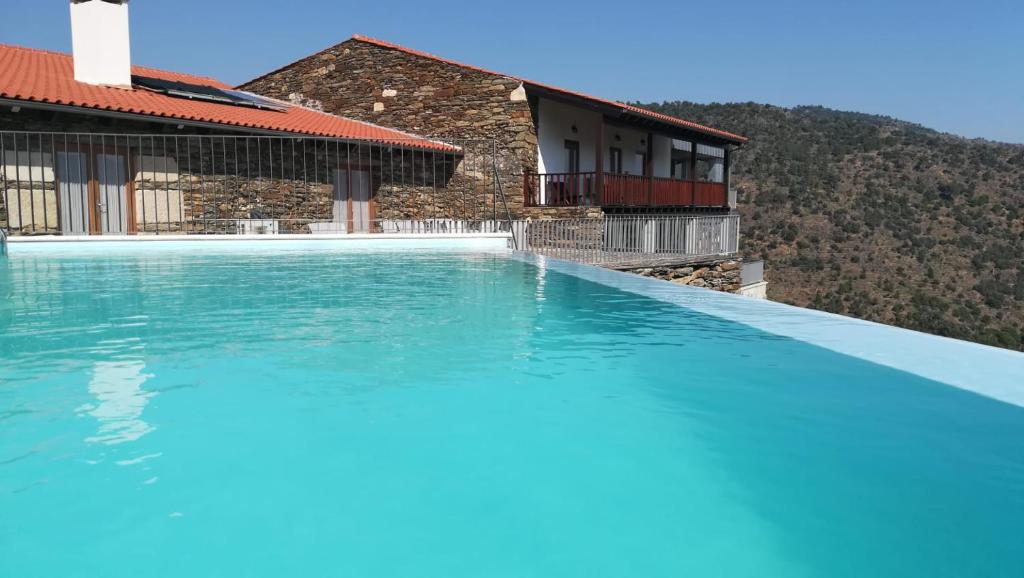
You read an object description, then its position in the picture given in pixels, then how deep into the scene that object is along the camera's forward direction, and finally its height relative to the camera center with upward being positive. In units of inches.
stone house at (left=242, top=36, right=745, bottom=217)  742.5 +129.4
